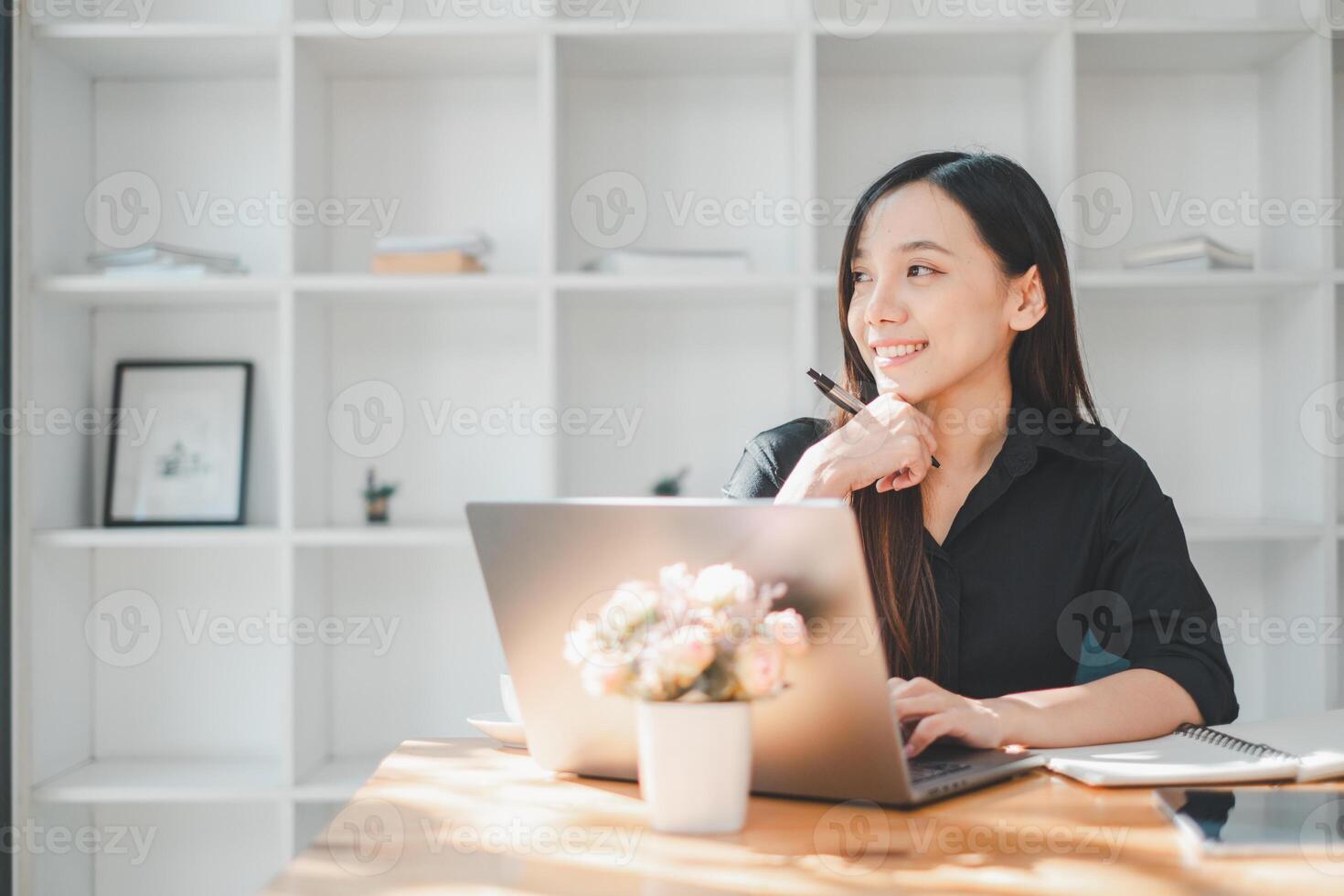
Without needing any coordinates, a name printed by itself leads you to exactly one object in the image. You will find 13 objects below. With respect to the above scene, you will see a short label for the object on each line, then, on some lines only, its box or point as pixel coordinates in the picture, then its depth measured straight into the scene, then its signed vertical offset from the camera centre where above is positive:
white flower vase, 0.89 -0.23
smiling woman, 1.56 +0.00
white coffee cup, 1.20 -0.24
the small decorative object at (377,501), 2.63 -0.07
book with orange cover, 2.44 +0.44
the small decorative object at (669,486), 2.62 -0.04
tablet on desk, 0.83 -0.27
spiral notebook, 1.02 -0.27
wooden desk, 0.78 -0.28
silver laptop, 0.88 -0.12
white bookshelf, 2.65 +0.33
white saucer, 1.21 -0.27
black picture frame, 2.63 +0.09
